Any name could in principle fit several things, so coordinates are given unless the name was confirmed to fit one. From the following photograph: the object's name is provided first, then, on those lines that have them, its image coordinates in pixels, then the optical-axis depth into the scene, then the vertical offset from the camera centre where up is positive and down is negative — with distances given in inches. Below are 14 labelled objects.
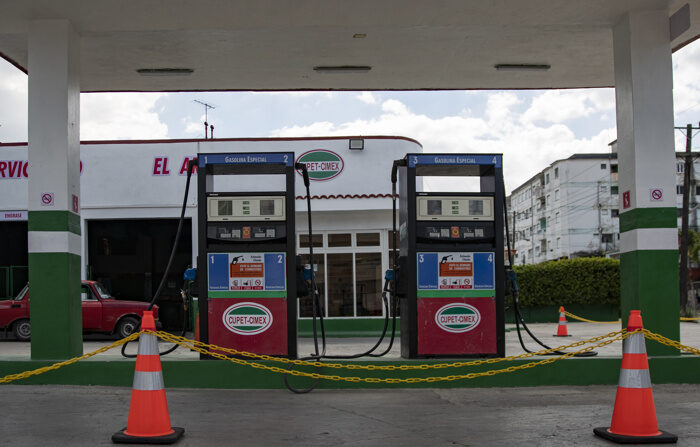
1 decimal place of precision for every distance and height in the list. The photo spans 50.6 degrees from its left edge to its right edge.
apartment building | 3823.8 +284.9
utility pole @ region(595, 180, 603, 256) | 3789.4 +162.3
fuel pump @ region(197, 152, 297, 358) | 343.0 -0.4
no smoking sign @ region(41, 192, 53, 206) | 342.6 +30.9
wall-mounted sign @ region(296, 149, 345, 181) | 792.9 +105.5
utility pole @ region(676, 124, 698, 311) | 1393.9 +108.0
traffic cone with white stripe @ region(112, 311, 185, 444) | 220.8 -43.3
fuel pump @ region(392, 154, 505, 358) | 348.8 -3.7
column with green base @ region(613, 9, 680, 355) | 344.2 +37.4
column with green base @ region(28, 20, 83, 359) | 342.6 +33.6
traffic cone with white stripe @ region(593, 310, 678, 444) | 223.5 -45.6
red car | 725.3 -46.0
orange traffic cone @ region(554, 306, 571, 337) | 735.1 -71.6
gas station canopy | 341.7 +121.9
